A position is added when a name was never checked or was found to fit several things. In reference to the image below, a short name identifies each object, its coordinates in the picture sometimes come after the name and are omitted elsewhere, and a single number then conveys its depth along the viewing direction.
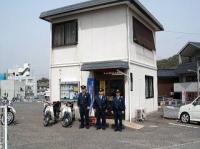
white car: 9.50
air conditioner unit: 9.67
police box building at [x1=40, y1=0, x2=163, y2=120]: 9.39
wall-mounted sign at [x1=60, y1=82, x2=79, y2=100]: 10.18
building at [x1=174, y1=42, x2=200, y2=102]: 17.58
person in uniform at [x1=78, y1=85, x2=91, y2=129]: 8.26
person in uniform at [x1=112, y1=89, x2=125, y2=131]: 7.93
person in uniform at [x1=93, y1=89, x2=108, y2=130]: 8.12
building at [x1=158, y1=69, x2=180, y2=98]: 21.92
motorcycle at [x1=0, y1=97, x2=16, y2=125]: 8.66
